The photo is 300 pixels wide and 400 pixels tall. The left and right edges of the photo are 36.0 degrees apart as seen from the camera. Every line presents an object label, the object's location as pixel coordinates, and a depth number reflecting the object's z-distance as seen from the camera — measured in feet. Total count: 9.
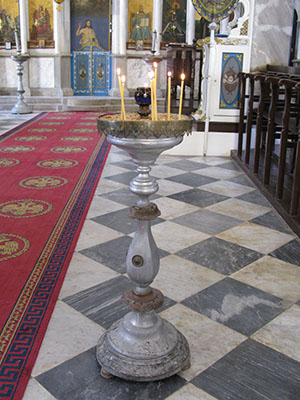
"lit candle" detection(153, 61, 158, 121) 5.73
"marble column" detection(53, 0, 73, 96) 41.34
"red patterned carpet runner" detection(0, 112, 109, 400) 6.82
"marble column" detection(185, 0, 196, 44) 41.34
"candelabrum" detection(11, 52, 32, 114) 34.76
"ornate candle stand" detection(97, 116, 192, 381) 5.58
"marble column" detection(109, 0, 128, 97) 41.32
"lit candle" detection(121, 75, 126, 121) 5.83
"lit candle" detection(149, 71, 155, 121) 5.63
